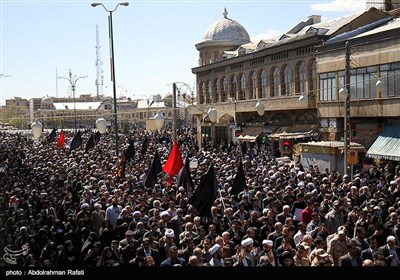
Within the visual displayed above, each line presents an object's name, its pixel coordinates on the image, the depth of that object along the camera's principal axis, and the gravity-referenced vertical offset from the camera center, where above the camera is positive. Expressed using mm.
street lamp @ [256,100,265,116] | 22875 +206
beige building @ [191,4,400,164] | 28688 +2138
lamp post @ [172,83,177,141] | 28141 +1155
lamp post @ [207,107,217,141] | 23309 +21
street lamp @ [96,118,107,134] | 23789 -259
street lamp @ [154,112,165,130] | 22906 -158
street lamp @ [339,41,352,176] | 20203 -134
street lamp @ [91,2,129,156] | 26078 +2637
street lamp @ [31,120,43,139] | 22188 -325
